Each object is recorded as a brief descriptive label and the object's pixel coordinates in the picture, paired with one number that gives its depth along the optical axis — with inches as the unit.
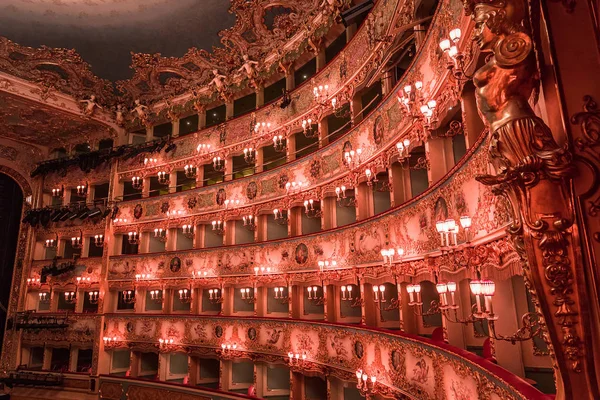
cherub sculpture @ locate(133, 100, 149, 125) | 850.9
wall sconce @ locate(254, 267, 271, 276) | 601.0
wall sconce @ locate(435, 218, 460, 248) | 192.9
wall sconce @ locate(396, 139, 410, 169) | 297.8
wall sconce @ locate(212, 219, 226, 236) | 698.8
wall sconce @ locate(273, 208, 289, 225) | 669.9
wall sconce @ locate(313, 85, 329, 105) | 530.1
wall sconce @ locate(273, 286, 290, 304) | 640.6
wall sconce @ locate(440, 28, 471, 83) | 186.4
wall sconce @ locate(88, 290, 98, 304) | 832.2
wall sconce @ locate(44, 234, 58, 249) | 903.9
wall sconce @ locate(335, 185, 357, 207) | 522.0
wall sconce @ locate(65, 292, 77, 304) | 846.9
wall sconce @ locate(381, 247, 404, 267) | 344.3
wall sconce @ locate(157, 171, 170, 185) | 786.8
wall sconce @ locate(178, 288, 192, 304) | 735.7
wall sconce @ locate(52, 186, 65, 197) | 922.1
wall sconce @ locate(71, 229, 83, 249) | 866.8
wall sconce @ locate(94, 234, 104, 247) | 846.7
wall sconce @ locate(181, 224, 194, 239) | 748.6
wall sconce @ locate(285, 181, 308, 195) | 573.6
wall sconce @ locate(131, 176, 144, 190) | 831.5
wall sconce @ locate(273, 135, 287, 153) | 660.4
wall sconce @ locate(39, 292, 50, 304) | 887.6
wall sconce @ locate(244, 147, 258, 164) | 685.9
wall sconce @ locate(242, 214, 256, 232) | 659.3
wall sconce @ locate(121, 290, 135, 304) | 794.5
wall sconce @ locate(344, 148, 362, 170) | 445.8
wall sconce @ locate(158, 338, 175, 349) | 695.1
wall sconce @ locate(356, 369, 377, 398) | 360.5
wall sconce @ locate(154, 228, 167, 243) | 788.2
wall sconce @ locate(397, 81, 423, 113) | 233.6
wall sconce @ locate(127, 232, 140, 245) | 808.9
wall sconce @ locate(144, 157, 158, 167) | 822.7
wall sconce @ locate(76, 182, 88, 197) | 904.7
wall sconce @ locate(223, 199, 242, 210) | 681.0
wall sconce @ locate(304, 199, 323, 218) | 583.1
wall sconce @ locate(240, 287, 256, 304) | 664.4
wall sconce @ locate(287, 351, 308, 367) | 506.5
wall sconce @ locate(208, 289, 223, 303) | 689.0
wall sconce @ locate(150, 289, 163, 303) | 782.2
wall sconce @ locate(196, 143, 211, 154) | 762.2
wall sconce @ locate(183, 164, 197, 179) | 790.5
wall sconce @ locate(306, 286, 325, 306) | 562.2
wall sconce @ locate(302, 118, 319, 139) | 591.4
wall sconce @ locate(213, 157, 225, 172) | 751.1
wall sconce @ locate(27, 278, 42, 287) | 878.4
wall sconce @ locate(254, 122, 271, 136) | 657.2
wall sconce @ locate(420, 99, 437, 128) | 231.9
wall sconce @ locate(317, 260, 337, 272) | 483.5
